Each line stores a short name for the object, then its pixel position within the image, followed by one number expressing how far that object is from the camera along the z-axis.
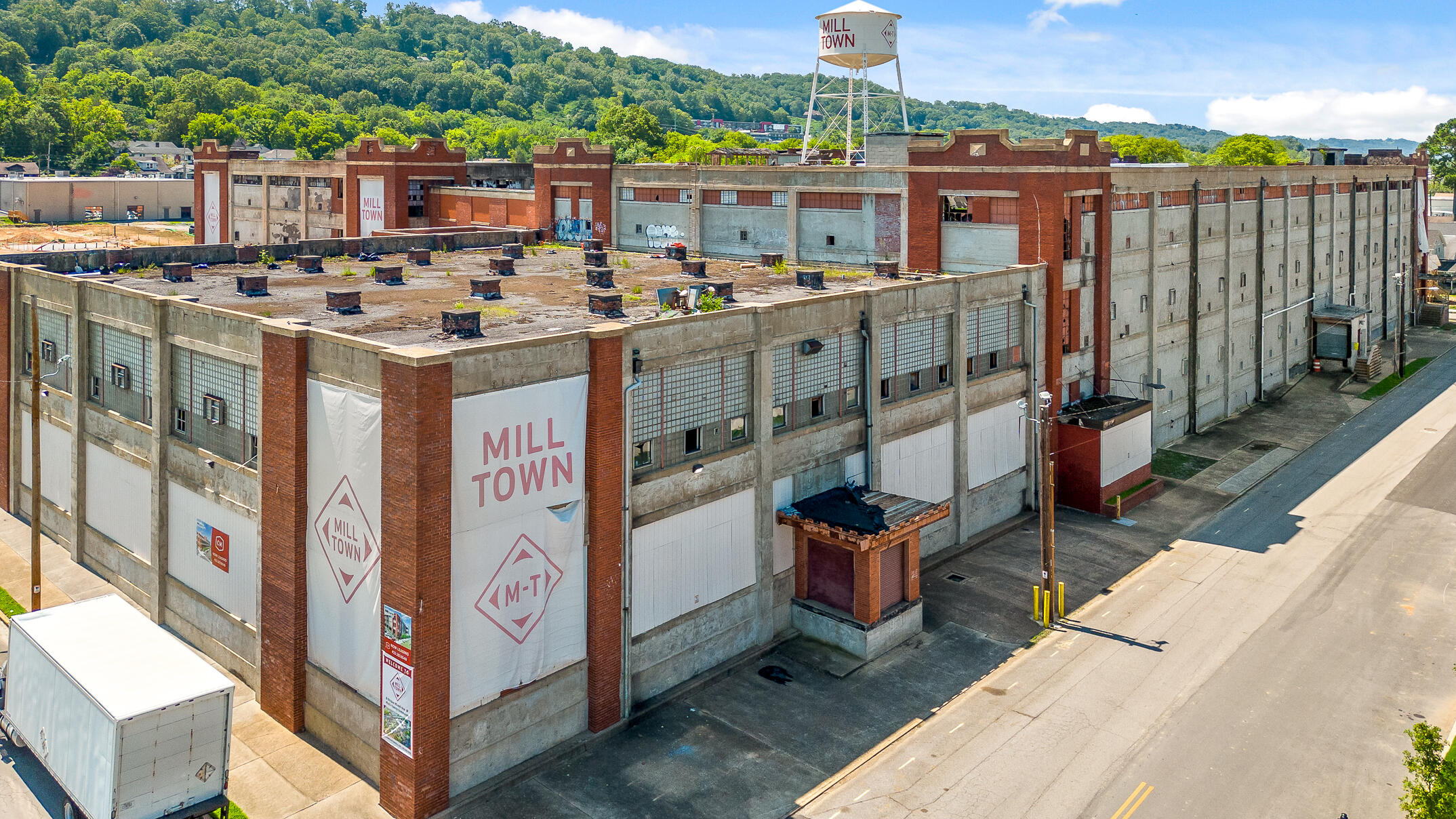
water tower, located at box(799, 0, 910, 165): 64.75
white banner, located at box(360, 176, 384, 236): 76.00
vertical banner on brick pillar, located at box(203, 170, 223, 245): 93.25
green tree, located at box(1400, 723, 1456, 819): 18.98
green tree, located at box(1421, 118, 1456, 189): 151.88
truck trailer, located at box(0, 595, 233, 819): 22.31
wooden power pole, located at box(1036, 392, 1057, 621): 35.16
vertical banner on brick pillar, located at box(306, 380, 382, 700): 25.97
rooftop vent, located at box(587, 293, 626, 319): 35.94
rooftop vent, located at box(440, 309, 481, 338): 31.13
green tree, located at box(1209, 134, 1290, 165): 166.62
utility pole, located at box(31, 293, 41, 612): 31.61
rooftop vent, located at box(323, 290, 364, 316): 35.75
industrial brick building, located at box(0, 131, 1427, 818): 25.73
